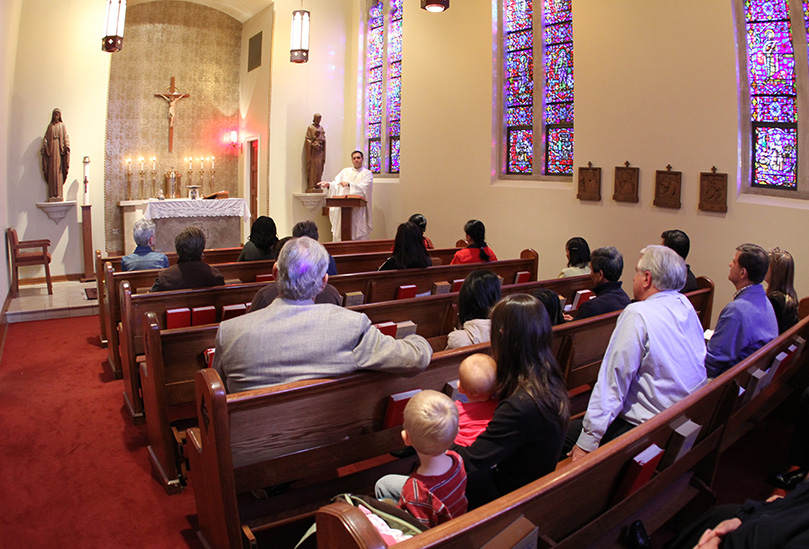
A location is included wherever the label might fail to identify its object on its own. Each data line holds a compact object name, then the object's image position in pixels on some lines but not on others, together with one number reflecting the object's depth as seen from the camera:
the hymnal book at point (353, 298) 4.27
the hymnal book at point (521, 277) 5.57
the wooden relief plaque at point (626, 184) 6.50
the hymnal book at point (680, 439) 2.05
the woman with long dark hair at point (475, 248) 5.33
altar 9.12
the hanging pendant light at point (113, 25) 7.48
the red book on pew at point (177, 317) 3.67
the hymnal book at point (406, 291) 4.67
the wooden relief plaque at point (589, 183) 6.94
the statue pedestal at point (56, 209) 8.38
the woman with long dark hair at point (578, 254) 4.70
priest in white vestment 9.98
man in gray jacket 2.12
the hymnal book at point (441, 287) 4.83
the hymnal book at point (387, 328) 3.44
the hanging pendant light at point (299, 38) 8.88
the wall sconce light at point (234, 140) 11.59
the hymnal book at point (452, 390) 2.50
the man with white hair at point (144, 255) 4.94
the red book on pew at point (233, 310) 3.79
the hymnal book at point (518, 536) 1.35
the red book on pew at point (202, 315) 3.80
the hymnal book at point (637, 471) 1.84
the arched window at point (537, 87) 7.62
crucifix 10.75
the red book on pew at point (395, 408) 2.33
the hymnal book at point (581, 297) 4.58
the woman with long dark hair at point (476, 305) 2.72
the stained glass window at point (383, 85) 10.19
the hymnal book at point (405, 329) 3.55
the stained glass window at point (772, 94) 5.38
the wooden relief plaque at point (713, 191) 5.68
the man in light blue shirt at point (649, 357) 2.41
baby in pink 1.98
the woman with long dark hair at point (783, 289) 3.43
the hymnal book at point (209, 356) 3.09
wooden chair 7.29
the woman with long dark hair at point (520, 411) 1.81
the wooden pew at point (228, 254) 5.52
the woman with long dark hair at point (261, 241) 5.12
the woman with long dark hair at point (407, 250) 4.94
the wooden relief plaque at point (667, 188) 6.08
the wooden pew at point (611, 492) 1.28
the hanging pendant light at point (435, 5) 6.18
